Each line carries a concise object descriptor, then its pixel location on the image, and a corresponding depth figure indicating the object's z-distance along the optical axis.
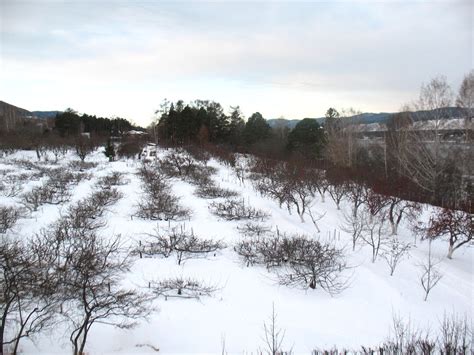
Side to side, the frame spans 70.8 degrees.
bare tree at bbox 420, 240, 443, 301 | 10.15
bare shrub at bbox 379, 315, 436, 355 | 5.72
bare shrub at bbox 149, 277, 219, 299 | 9.64
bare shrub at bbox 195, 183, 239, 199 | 20.83
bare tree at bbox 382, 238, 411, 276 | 11.82
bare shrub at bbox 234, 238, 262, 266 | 11.84
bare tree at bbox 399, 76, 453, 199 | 23.23
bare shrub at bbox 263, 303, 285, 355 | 7.44
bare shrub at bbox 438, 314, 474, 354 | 7.29
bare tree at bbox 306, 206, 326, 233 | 17.69
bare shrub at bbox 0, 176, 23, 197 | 18.75
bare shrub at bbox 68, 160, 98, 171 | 29.27
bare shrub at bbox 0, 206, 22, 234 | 13.09
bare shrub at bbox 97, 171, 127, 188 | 22.66
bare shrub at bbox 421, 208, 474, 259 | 13.51
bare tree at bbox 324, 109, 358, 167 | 36.34
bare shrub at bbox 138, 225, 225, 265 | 12.20
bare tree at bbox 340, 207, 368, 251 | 14.22
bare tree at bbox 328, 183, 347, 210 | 21.08
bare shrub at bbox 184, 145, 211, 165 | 34.25
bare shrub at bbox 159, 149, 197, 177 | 28.14
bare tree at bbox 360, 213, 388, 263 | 13.62
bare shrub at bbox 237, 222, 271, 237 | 14.40
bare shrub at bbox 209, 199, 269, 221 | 16.75
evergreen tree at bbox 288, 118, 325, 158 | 41.84
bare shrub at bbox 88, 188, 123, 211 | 17.09
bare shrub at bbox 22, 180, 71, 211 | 17.05
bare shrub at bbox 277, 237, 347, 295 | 10.50
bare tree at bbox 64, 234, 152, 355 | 7.61
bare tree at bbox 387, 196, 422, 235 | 16.76
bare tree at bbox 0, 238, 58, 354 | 7.02
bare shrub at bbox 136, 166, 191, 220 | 16.36
